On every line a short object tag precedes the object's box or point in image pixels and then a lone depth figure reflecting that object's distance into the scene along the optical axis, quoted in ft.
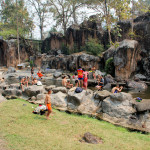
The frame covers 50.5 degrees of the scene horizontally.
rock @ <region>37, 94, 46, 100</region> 31.27
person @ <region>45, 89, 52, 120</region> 19.06
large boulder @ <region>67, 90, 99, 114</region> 25.89
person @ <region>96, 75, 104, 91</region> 37.84
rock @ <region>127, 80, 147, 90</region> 44.60
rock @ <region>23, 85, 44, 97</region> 34.32
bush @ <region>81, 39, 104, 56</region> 83.00
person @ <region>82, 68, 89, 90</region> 33.56
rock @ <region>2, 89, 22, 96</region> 36.25
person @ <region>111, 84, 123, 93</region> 30.62
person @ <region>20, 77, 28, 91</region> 37.47
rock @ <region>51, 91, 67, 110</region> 28.04
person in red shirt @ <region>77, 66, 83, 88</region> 33.80
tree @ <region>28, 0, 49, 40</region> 131.85
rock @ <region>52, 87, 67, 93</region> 34.31
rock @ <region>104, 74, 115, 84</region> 50.84
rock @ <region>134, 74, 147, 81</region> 57.63
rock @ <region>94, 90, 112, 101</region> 26.23
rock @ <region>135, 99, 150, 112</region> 21.49
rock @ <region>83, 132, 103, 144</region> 13.50
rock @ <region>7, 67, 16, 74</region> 84.23
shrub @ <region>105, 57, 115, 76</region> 65.57
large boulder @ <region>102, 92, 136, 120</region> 22.68
